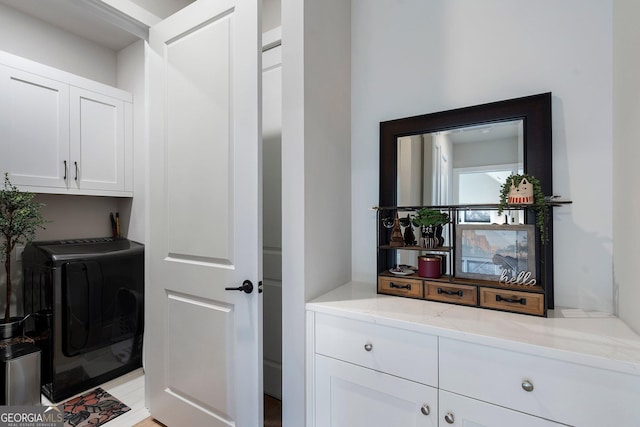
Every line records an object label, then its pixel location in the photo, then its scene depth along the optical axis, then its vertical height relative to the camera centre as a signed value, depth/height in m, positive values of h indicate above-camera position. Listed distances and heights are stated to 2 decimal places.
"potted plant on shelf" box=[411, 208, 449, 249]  1.41 -0.05
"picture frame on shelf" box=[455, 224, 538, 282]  1.25 -0.16
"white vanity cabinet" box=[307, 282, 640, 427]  0.85 -0.49
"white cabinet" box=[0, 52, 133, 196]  2.06 +0.59
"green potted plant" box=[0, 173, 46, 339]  1.94 -0.05
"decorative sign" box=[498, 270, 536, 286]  1.22 -0.26
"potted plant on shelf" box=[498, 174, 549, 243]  1.17 +0.05
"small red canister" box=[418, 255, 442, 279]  1.39 -0.24
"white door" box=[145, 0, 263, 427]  1.41 -0.03
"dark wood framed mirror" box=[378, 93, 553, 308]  1.30 +0.29
